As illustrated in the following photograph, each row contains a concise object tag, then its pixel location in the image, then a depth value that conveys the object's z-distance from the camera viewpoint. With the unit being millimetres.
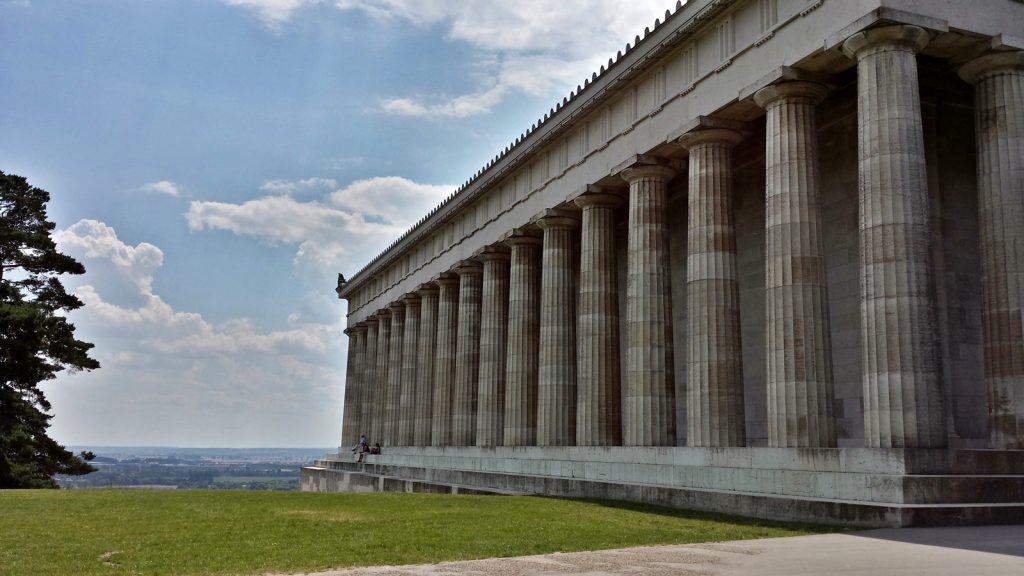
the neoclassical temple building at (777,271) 24938
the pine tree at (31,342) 47000
